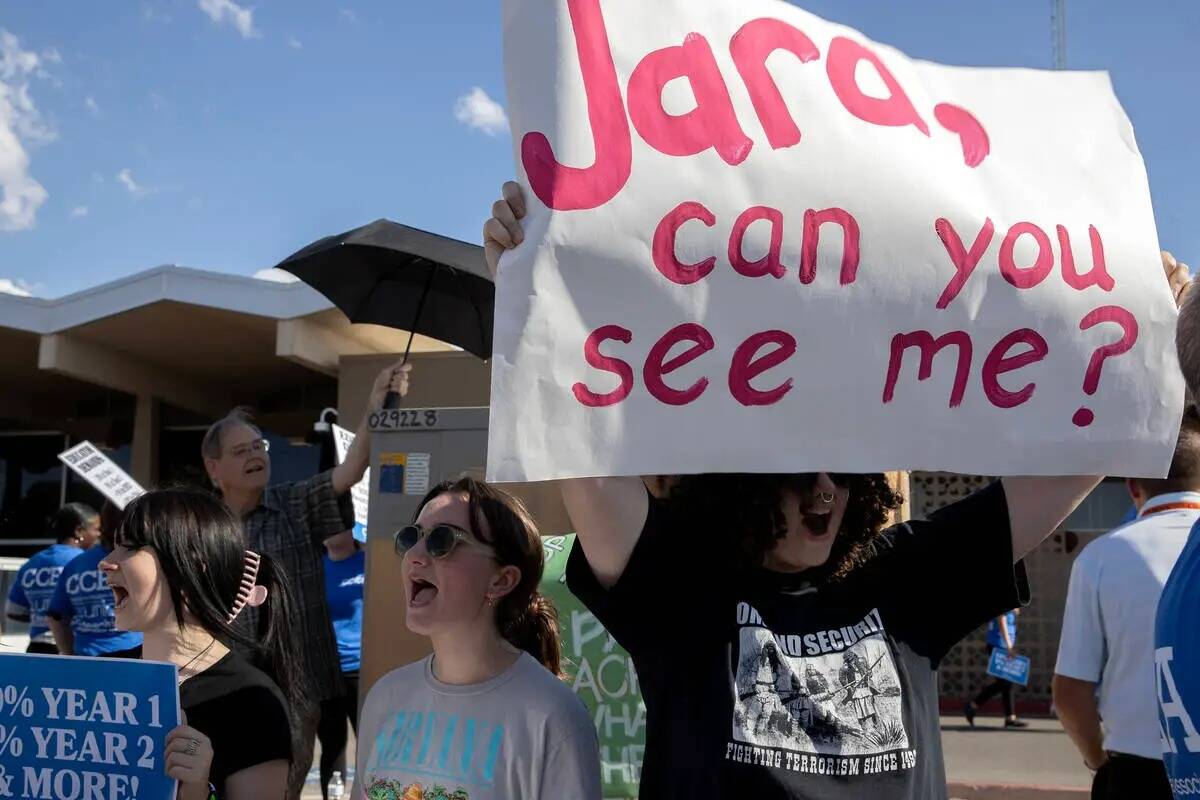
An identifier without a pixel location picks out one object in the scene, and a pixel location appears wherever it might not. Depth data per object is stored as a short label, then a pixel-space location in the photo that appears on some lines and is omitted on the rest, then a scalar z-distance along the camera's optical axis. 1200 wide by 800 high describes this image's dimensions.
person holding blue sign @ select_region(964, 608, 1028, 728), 11.68
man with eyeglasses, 4.21
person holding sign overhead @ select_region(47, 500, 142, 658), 5.74
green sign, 3.08
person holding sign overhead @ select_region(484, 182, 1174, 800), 1.76
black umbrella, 4.85
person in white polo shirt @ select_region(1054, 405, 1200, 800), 2.89
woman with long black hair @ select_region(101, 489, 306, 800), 2.16
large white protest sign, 1.79
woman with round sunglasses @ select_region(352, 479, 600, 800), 2.04
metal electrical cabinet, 4.19
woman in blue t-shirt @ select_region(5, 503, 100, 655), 6.89
